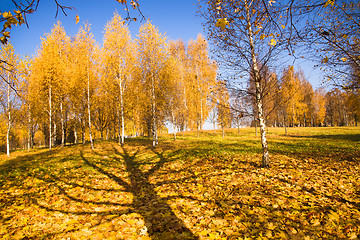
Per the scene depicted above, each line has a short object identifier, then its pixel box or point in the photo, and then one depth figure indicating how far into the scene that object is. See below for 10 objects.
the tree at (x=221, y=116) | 20.84
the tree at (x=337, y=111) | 40.88
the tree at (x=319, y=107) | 40.06
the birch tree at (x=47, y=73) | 15.82
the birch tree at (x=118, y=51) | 15.24
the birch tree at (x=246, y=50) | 6.28
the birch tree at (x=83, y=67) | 14.70
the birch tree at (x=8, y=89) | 14.49
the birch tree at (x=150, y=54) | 15.15
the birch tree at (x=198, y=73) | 24.48
